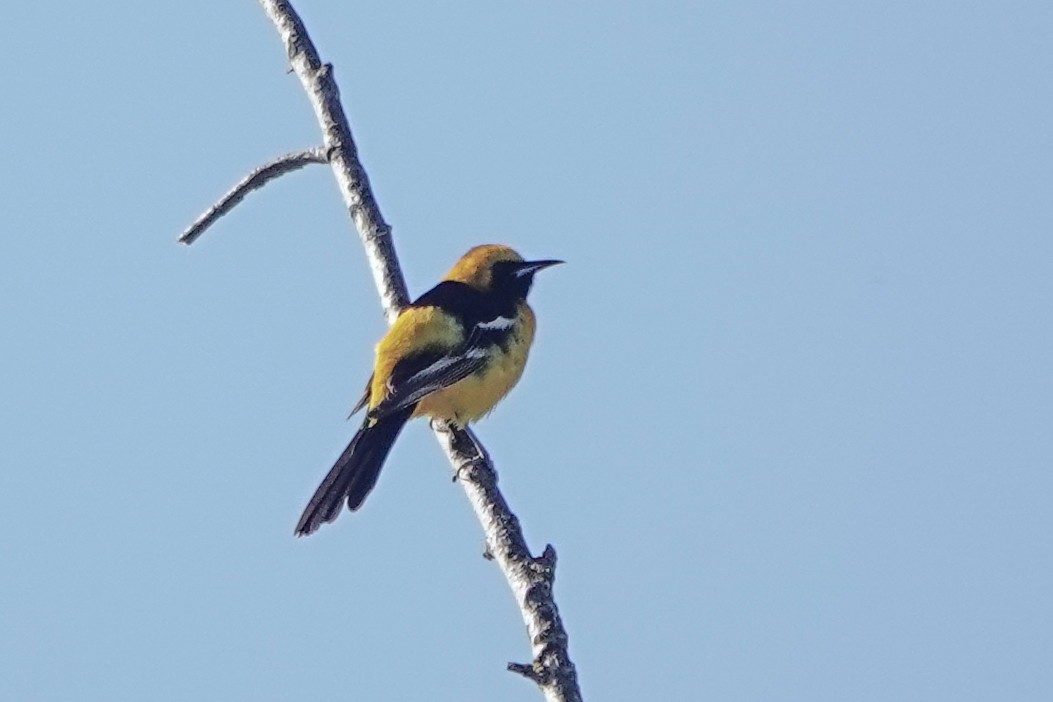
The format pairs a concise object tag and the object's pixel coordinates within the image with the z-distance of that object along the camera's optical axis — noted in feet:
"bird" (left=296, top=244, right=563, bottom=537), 46.55
